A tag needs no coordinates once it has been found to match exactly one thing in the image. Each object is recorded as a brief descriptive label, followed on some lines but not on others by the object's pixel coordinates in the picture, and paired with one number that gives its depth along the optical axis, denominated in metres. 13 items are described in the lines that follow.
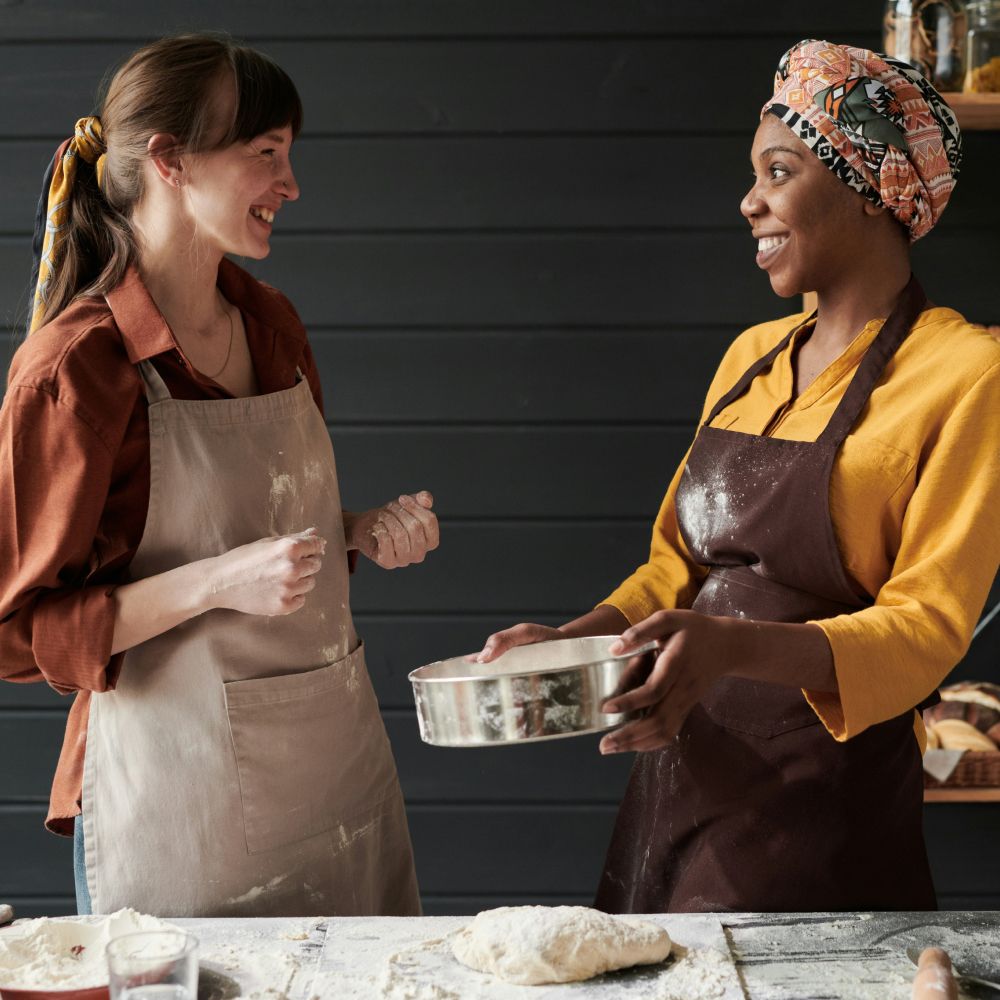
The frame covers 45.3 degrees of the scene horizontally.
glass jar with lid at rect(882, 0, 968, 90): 2.35
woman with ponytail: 1.48
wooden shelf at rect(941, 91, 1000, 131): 2.33
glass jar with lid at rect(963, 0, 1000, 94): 2.39
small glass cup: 1.08
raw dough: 1.26
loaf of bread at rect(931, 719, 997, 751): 2.53
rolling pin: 1.16
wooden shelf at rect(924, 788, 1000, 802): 2.52
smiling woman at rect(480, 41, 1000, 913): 1.47
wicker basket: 2.51
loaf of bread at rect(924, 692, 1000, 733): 2.57
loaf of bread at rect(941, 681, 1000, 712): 2.59
